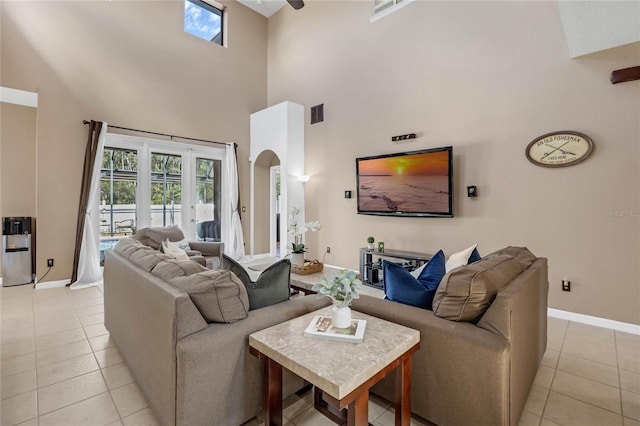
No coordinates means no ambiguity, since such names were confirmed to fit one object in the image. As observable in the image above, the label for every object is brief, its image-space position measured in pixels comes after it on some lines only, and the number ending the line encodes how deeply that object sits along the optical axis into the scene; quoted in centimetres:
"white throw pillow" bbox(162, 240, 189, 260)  354
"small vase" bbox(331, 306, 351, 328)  158
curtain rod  504
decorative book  148
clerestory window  614
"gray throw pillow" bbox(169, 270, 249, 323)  160
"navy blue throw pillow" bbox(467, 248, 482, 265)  263
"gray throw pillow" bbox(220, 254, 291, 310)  188
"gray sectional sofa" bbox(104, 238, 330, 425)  150
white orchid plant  467
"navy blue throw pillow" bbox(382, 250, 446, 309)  190
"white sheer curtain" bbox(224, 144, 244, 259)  650
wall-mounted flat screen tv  416
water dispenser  450
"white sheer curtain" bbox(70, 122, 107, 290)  468
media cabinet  427
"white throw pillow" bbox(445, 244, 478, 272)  263
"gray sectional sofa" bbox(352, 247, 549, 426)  149
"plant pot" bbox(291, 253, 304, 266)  487
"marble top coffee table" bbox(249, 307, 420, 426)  121
